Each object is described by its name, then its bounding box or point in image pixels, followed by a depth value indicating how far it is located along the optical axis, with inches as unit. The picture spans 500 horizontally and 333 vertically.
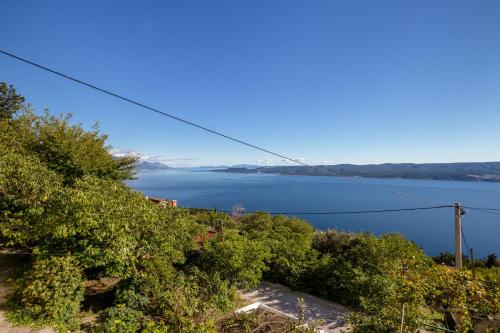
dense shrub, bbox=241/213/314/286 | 433.4
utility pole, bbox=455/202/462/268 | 338.3
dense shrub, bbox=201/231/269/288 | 344.8
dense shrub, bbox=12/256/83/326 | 234.4
